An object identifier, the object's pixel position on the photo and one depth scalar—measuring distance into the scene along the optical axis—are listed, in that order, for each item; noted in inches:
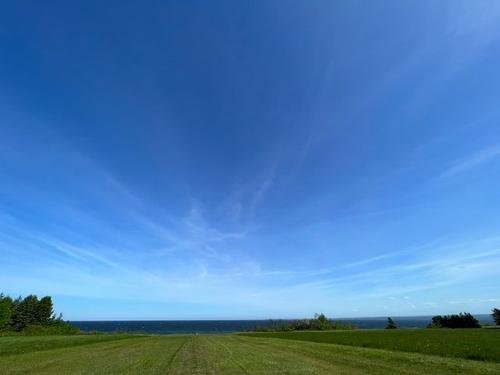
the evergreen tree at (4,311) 3873.5
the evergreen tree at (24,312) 4657.0
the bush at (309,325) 3946.9
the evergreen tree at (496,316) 3390.7
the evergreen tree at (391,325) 3883.9
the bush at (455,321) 3208.7
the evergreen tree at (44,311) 4761.3
